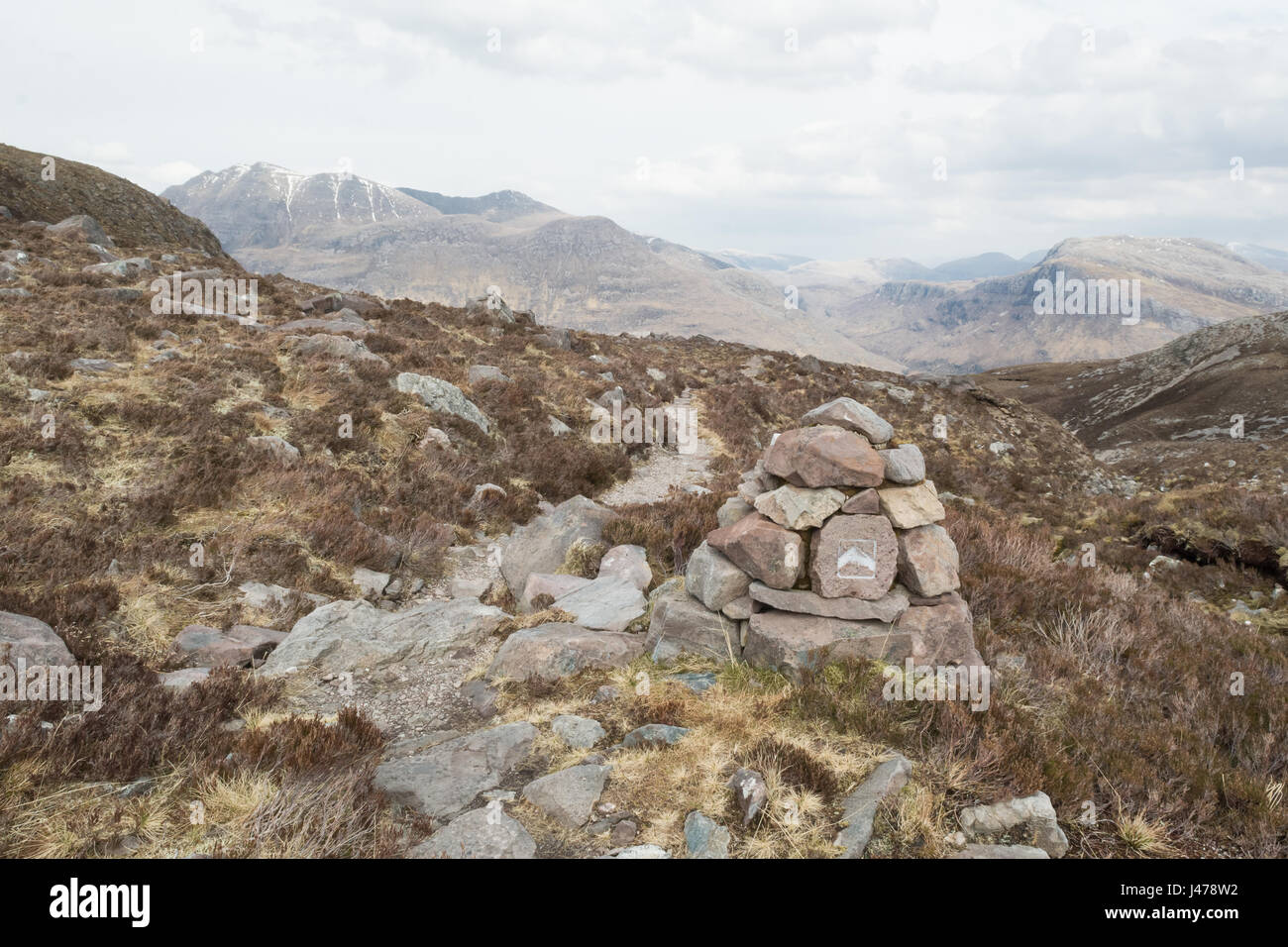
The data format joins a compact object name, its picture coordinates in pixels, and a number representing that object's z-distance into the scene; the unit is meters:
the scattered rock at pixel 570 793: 4.39
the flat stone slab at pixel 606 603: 7.79
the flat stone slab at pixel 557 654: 6.70
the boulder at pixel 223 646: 6.71
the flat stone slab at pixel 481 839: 4.05
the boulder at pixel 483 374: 19.33
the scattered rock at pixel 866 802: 3.94
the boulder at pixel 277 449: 11.34
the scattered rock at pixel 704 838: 3.94
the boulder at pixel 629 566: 9.05
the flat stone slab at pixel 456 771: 4.69
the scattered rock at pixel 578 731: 5.35
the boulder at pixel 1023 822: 4.00
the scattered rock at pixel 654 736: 5.17
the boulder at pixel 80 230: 26.00
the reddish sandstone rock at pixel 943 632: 6.14
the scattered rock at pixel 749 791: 4.18
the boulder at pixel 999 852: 3.80
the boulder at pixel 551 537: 10.22
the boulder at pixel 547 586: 8.96
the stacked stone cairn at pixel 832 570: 6.17
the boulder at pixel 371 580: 9.25
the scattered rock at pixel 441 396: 16.17
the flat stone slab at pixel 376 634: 7.09
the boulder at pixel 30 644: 5.50
